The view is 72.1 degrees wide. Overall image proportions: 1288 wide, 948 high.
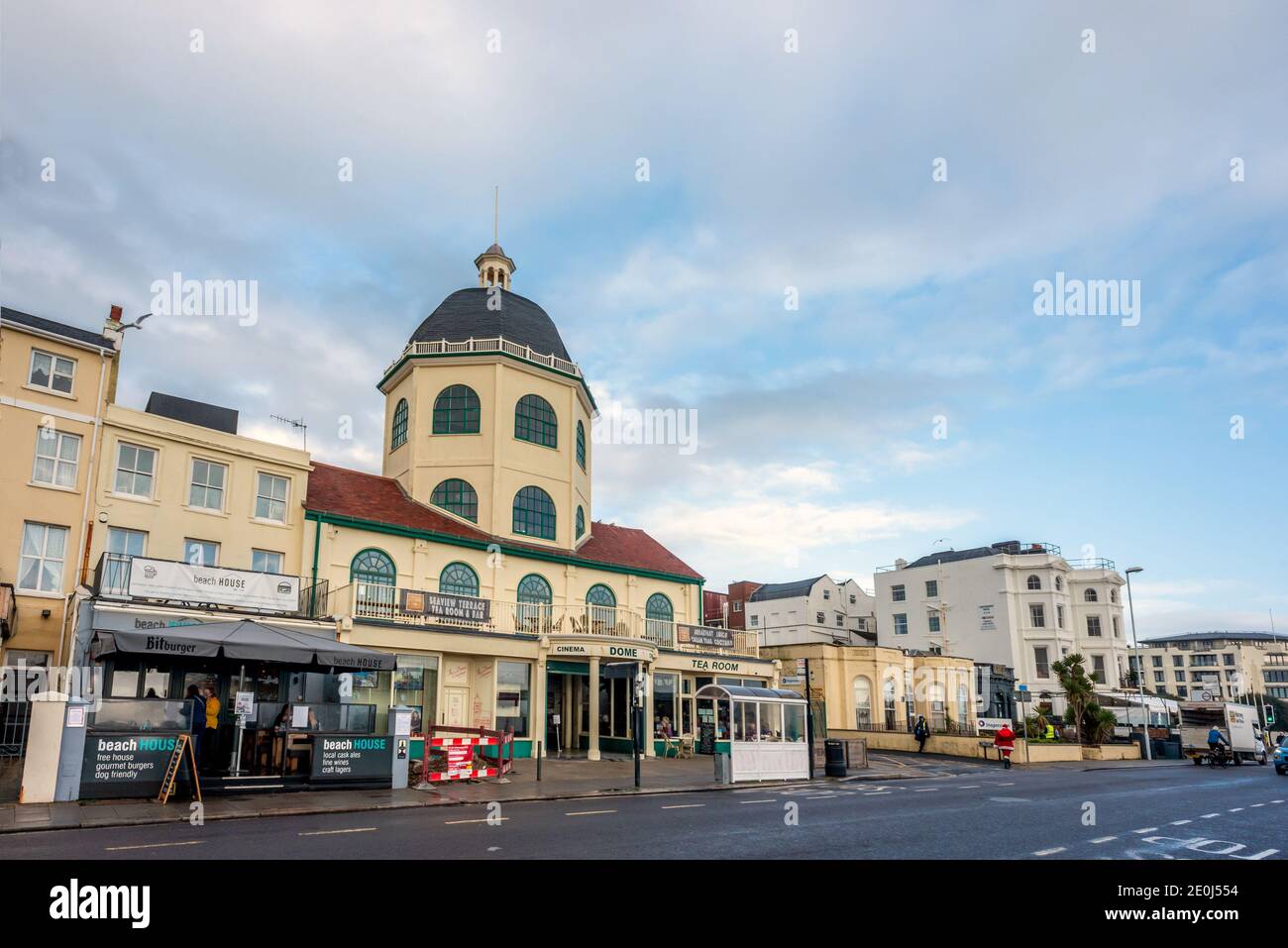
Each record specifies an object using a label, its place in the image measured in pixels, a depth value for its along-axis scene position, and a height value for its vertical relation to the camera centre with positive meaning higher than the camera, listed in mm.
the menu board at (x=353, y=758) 17672 -1790
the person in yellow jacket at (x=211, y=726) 17109 -1087
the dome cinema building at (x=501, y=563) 25469 +3422
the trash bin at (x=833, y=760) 24828 -2559
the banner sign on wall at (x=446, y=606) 24420 +1702
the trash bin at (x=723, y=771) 22500 -2590
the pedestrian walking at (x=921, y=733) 35656 -2635
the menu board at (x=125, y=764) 15500 -1647
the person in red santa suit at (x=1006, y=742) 30688 -2584
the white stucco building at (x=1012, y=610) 58594 +3841
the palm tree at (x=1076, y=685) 38969 -846
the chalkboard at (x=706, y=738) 31142 -2452
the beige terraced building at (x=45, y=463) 20734 +4892
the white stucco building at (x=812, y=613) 67062 +4134
